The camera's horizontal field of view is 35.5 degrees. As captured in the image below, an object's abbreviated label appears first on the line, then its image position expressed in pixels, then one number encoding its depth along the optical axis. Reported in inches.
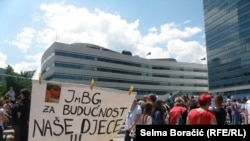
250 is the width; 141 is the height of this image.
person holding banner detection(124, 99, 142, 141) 361.4
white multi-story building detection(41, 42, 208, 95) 3745.1
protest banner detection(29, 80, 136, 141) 182.2
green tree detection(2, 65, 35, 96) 2970.2
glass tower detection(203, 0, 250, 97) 4805.6
